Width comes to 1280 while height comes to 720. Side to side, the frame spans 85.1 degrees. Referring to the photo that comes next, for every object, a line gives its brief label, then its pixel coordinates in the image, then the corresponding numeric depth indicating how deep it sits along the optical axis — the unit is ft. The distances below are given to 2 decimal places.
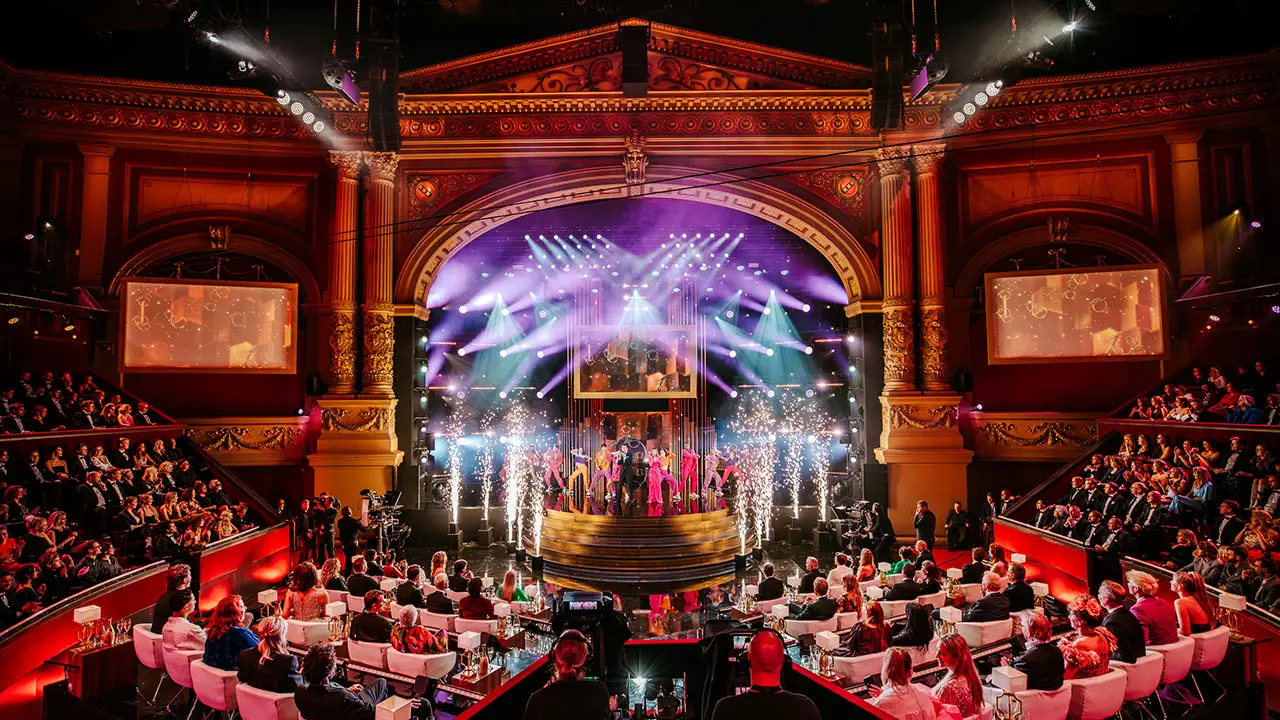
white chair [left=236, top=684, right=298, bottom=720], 14.67
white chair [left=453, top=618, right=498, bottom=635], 20.48
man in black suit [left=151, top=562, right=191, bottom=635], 19.84
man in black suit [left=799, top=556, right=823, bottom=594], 25.21
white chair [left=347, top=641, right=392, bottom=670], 17.83
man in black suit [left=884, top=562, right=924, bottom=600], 23.04
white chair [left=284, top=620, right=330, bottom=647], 20.24
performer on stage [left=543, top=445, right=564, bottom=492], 47.52
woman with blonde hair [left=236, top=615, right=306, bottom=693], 15.01
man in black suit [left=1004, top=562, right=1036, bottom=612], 21.98
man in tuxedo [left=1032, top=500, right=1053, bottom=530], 33.96
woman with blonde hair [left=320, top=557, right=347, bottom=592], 24.89
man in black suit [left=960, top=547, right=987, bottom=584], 26.37
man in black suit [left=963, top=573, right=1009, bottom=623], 20.43
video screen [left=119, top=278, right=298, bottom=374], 40.63
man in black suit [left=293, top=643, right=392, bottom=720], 13.74
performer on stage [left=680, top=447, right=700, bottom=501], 46.73
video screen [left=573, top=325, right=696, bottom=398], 51.83
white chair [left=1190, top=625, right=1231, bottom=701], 17.79
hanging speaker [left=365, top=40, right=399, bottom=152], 31.14
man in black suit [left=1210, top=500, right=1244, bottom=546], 26.37
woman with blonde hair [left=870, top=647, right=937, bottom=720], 13.89
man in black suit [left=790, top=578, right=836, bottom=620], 21.26
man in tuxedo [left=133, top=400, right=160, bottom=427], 38.37
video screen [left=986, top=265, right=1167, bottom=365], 39.88
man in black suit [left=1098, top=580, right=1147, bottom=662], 16.33
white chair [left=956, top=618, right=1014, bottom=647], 19.94
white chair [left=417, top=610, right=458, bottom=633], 20.90
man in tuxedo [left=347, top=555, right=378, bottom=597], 23.30
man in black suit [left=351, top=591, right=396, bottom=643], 18.45
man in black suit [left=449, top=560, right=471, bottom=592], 24.86
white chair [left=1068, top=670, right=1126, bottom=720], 15.12
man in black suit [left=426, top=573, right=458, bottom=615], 21.42
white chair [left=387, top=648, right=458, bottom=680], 16.96
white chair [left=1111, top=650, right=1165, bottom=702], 16.16
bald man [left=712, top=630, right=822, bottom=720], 10.64
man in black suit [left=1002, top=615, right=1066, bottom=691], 14.56
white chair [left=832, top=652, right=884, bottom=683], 17.22
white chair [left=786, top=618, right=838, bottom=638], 21.06
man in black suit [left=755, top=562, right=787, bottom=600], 24.07
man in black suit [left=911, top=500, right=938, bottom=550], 36.01
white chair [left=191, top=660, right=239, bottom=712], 16.39
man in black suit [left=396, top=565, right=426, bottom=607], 22.06
